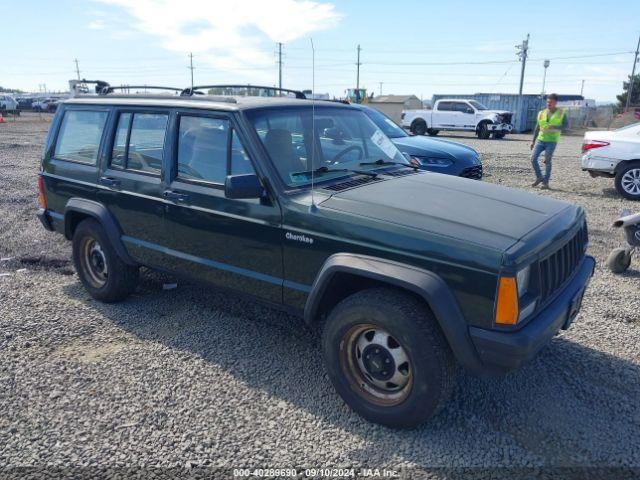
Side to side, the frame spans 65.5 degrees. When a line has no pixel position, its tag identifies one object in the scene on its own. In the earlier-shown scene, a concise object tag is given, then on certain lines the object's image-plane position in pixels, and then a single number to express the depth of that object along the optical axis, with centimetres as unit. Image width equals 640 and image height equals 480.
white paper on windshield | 418
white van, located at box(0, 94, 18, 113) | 4382
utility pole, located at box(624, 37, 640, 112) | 4468
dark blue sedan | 791
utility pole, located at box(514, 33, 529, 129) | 3803
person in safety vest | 995
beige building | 3409
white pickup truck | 2480
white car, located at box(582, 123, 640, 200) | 952
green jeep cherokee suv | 264
